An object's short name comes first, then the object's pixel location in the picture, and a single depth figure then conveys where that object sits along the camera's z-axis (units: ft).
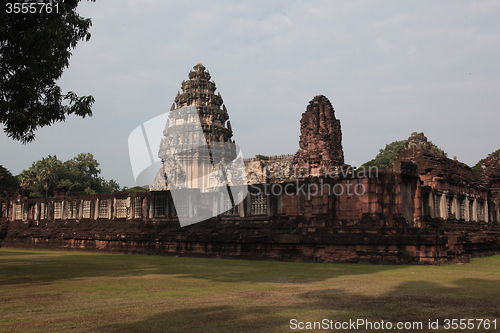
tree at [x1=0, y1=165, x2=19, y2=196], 207.82
